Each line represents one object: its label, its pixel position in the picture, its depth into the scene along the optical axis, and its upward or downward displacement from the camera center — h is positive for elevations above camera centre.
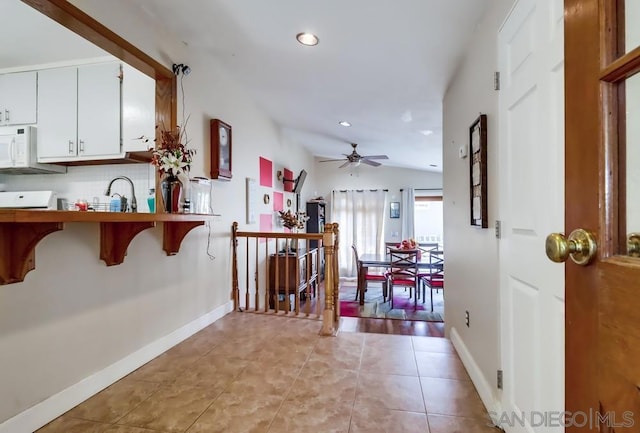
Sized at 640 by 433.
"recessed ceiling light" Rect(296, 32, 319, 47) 2.32 +1.38
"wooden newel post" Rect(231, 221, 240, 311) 3.50 -0.57
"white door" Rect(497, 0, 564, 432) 1.06 +0.05
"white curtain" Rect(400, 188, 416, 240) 7.44 +0.15
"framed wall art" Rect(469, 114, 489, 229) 1.80 +0.30
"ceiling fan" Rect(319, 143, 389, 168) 5.50 +1.10
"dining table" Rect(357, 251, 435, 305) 5.13 -0.73
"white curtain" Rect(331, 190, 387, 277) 7.62 -0.02
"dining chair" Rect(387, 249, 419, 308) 5.03 -0.81
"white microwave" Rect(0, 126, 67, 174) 2.35 +0.54
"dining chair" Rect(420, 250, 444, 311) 5.06 -0.94
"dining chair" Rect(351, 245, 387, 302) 5.46 -1.02
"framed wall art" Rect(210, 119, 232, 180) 3.10 +0.71
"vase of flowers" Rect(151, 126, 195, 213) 2.19 +0.39
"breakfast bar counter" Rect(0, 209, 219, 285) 1.26 -0.06
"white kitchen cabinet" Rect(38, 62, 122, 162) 2.35 +0.83
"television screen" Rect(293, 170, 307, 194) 6.19 +0.76
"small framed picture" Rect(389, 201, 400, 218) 7.61 +0.28
